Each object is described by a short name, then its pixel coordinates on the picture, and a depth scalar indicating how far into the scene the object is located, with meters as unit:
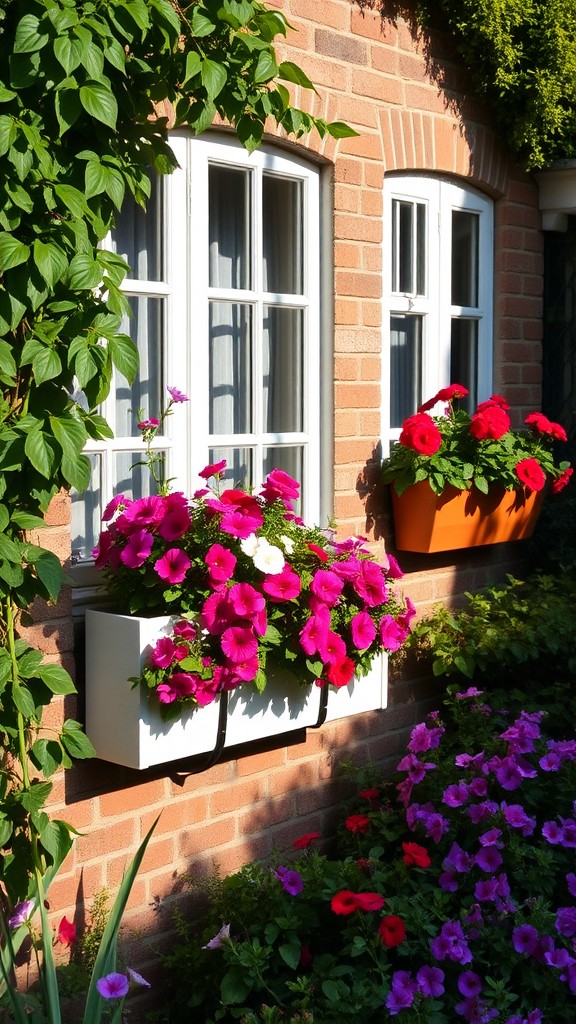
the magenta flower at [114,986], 2.55
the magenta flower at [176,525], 2.93
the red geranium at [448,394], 4.07
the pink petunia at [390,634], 3.29
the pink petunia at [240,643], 2.87
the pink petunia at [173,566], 2.89
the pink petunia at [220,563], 2.91
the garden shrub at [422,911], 2.91
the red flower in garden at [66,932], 2.94
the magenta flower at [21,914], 2.68
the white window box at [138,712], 2.87
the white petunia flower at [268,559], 2.96
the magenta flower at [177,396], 3.13
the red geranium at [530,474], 4.18
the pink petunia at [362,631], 3.21
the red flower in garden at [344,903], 3.00
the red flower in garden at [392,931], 2.96
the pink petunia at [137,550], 2.91
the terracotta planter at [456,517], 3.99
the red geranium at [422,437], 3.83
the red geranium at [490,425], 3.98
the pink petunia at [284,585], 2.97
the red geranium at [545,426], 4.39
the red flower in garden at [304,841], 3.43
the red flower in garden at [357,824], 3.57
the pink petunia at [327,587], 3.08
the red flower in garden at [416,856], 3.26
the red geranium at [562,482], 4.50
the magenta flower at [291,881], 3.16
